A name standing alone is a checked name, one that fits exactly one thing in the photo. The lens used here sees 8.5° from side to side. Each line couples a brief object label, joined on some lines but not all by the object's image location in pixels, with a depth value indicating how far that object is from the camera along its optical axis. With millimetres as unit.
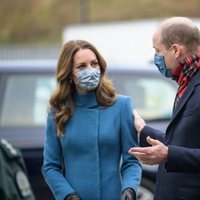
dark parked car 11998
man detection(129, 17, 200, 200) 6605
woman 7582
